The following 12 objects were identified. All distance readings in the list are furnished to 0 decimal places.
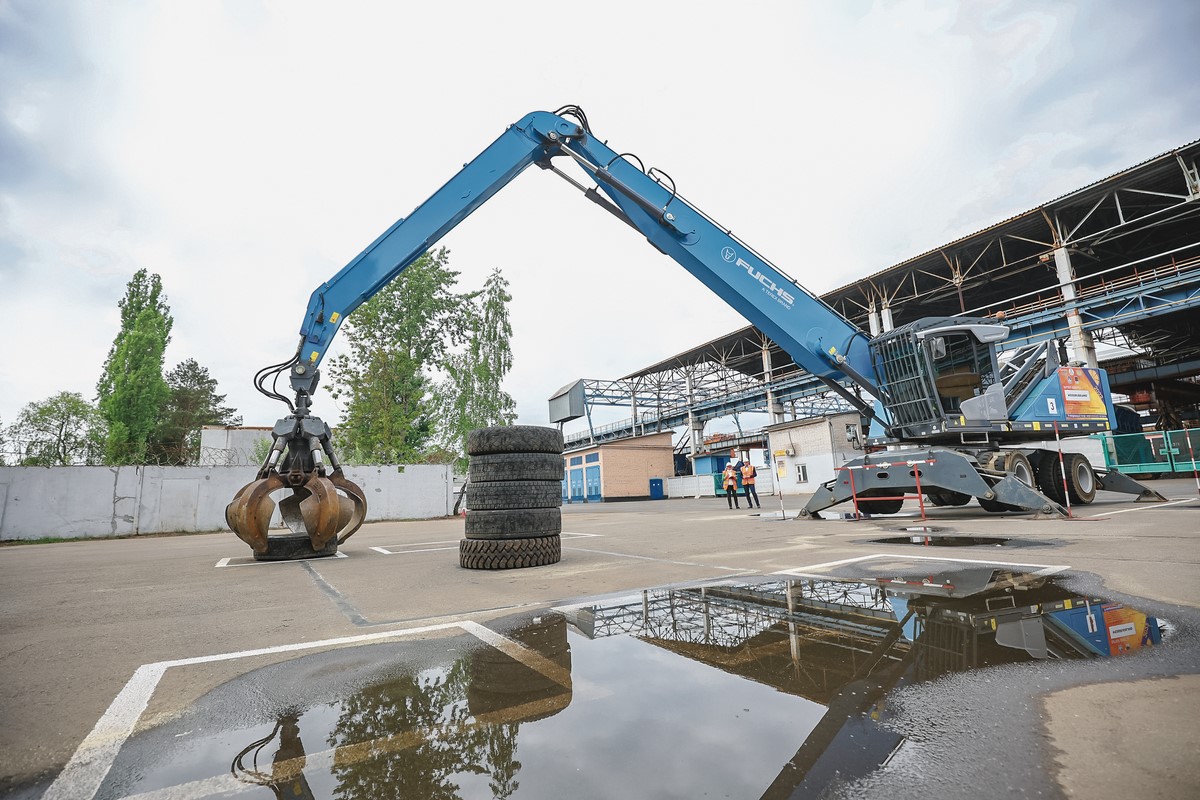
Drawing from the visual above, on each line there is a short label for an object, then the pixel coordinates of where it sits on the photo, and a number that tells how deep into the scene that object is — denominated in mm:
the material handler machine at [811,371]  7551
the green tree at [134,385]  25141
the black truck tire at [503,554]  5598
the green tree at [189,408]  41281
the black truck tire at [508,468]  5785
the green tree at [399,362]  24188
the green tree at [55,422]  43312
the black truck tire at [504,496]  5738
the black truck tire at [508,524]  5707
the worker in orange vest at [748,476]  16734
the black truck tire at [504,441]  5859
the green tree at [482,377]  28031
